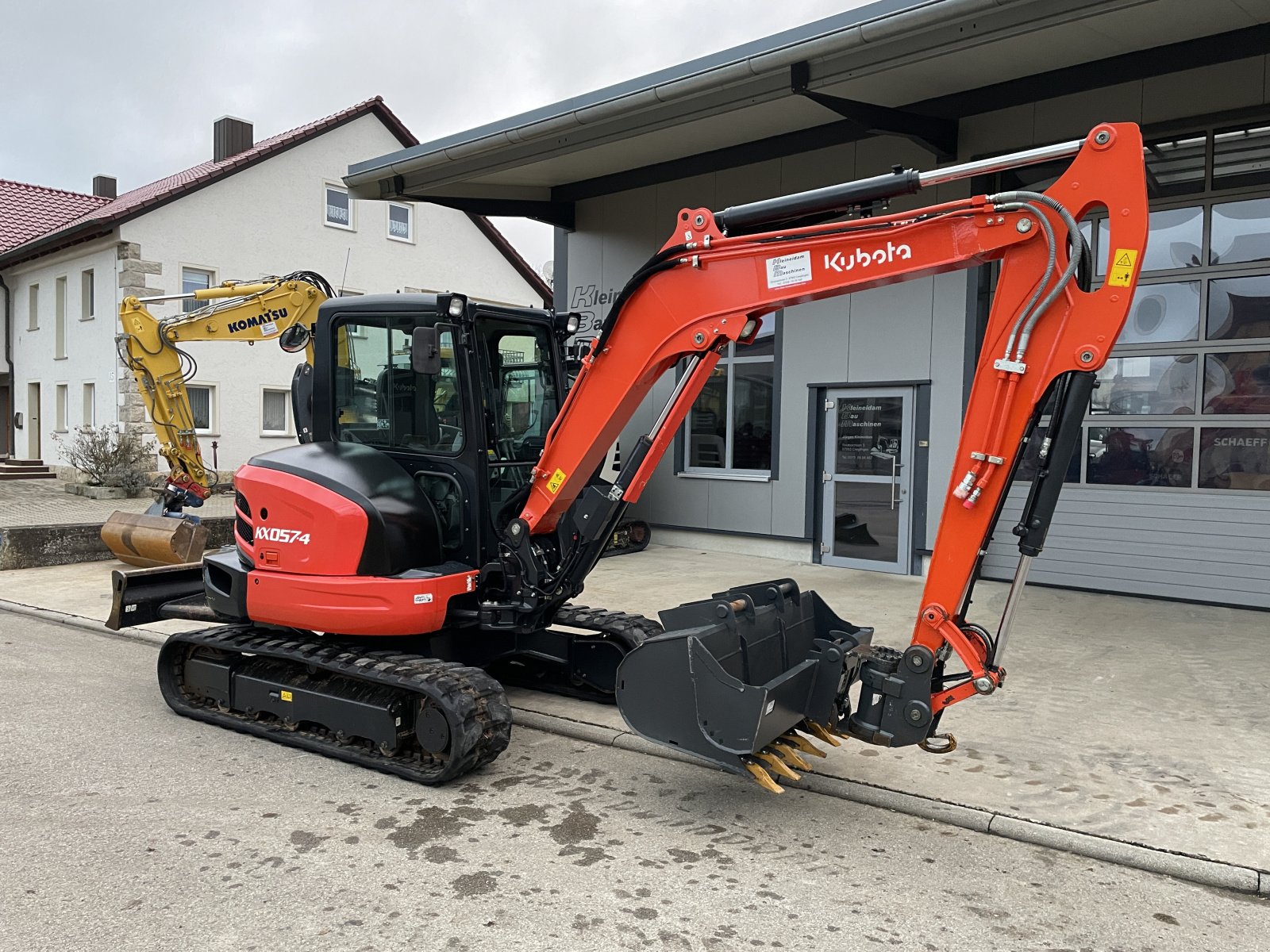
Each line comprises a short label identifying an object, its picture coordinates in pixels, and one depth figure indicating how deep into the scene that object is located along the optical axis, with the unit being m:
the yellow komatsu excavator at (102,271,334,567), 10.13
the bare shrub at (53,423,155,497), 18.98
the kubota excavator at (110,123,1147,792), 3.85
